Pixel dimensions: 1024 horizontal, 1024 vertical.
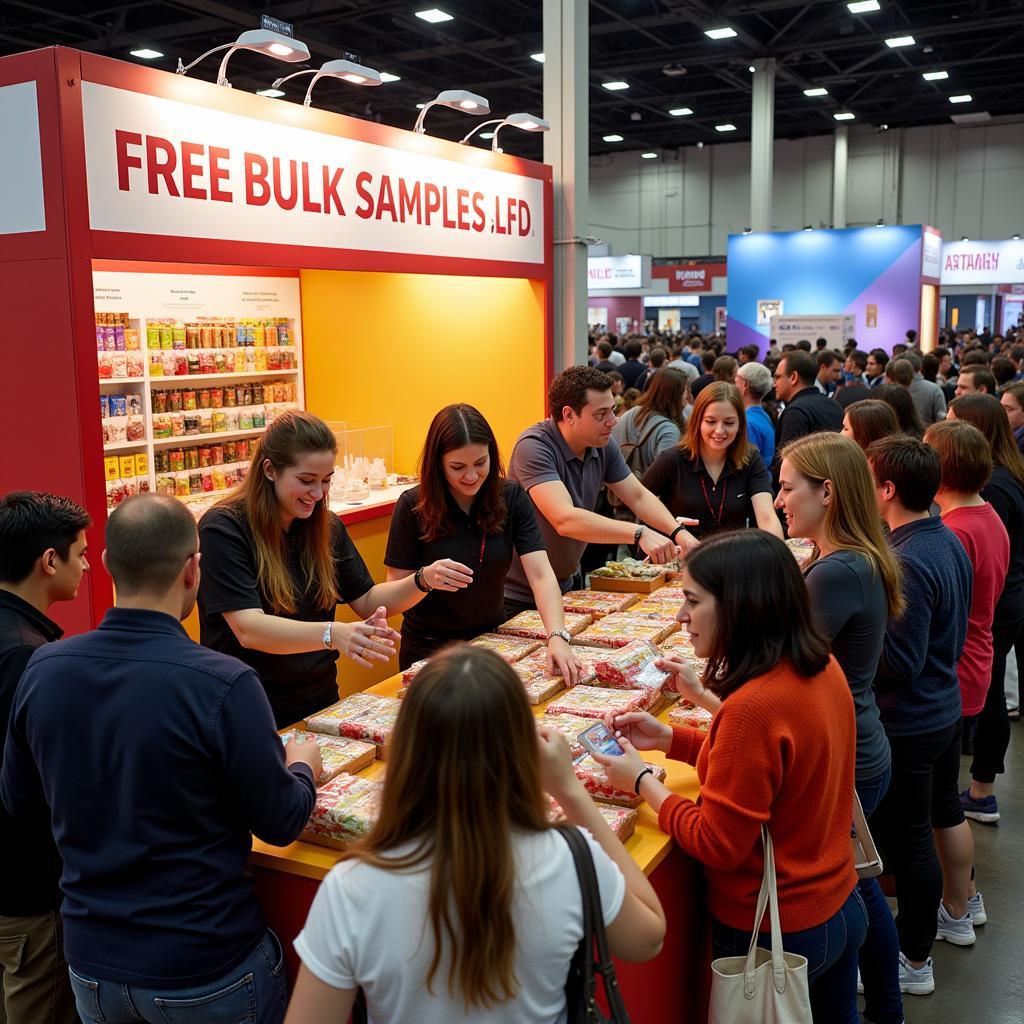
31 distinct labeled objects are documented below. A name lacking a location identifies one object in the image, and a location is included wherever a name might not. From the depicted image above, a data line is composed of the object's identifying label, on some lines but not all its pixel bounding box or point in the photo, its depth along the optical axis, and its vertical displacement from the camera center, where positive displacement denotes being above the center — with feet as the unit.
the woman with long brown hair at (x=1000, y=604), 13.85 -3.34
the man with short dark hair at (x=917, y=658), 9.52 -2.84
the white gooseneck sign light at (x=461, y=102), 18.60 +4.63
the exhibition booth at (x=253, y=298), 11.84 +1.11
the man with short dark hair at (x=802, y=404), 21.68 -1.07
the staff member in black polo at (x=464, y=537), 10.57 -1.90
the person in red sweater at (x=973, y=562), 11.50 -2.34
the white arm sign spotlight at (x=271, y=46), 14.07 +4.37
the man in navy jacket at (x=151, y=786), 5.67 -2.35
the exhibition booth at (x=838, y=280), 51.13 +3.70
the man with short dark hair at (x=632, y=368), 35.86 -0.42
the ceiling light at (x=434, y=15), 40.95 +13.58
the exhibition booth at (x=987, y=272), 67.72 +5.13
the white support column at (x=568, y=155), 22.29 +4.36
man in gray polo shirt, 12.57 -1.62
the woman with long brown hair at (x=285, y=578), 8.85 -1.93
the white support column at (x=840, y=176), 68.18 +11.58
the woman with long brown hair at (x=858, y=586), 8.08 -1.81
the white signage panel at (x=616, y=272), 81.30 +6.57
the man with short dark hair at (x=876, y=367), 35.29 -0.49
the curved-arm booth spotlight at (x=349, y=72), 16.05 +4.52
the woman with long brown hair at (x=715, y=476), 14.49 -1.70
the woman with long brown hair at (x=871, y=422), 13.67 -0.91
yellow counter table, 6.96 -3.85
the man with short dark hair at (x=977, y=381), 21.68 -0.62
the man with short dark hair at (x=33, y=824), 7.29 -3.21
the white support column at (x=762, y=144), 50.72 +10.51
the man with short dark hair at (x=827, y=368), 30.96 -0.44
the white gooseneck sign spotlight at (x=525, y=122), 20.18 +4.63
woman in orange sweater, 6.37 -2.44
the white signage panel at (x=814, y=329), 47.67 +1.13
